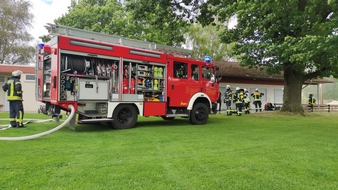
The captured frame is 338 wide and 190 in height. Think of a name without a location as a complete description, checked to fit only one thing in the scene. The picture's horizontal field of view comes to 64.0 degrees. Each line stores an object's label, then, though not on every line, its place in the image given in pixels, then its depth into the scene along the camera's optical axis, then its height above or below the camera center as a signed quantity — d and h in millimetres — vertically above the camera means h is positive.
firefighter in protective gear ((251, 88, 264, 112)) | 18562 +120
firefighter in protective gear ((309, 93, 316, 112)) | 22203 -93
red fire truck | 7754 +654
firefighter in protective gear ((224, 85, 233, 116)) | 16000 -20
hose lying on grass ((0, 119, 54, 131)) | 8328 -863
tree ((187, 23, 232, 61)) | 32969 +6883
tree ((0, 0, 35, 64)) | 29547 +7317
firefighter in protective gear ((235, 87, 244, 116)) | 15914 -47
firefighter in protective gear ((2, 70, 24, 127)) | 8453 -25
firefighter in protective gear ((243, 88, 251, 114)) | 17312 -341
